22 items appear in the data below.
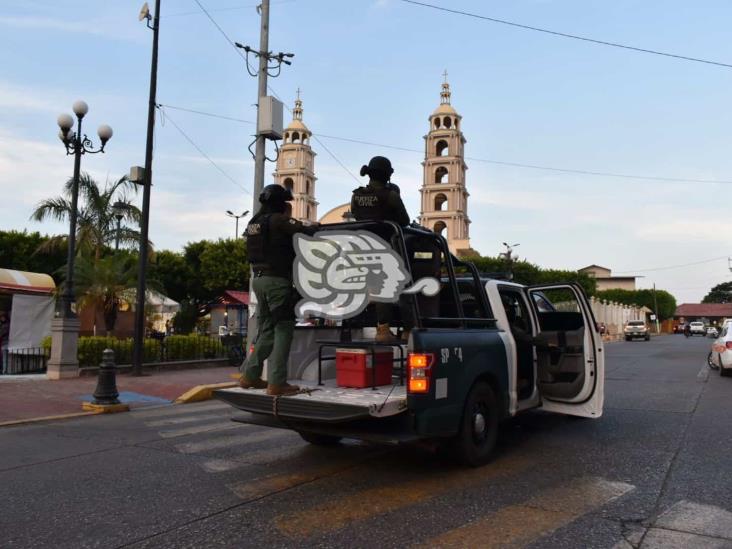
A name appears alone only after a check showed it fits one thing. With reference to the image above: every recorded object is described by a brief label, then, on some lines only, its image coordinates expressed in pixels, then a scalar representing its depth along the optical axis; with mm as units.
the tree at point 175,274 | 38625
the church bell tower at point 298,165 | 82062
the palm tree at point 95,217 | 20219
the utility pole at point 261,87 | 13664
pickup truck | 4680
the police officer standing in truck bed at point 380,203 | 5441
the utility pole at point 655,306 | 93431
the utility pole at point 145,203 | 14406
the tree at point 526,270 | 50500
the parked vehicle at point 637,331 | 49625
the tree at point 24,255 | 30188
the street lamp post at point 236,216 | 50316
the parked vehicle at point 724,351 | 14195
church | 76500
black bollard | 9812
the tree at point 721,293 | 148312
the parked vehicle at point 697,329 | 77688
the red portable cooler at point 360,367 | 5312
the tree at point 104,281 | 18438
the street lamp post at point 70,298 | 13695
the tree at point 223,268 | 39469
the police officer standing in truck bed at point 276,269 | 5332
